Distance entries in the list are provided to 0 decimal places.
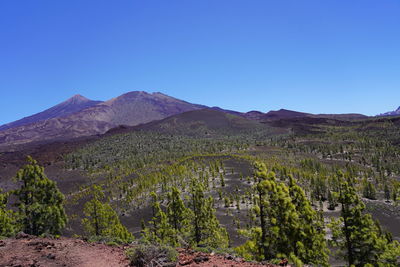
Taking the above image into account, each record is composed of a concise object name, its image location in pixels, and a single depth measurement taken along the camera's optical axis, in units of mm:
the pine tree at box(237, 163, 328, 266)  13906
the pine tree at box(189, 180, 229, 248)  21859
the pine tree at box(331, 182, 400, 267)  14703
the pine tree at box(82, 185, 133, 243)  25953
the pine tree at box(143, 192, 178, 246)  20722
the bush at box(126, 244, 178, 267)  9375
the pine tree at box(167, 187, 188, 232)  23016
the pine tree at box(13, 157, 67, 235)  22984
